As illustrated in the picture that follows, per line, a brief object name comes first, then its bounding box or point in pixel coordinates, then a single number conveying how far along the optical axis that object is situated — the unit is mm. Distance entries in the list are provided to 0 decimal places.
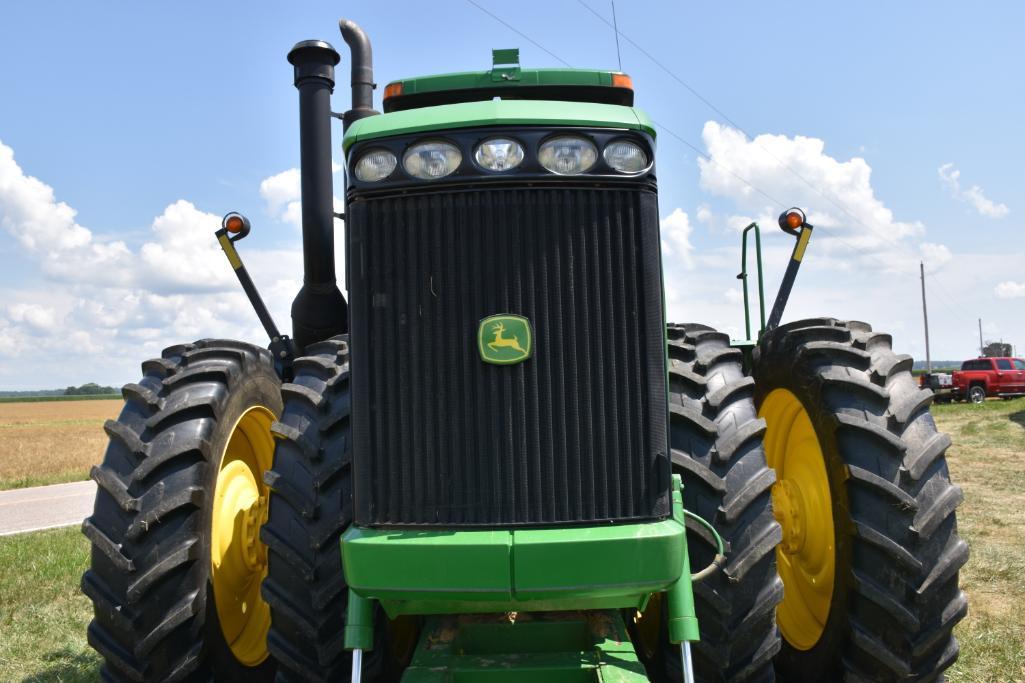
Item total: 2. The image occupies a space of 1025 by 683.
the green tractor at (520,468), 2621
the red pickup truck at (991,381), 33281
